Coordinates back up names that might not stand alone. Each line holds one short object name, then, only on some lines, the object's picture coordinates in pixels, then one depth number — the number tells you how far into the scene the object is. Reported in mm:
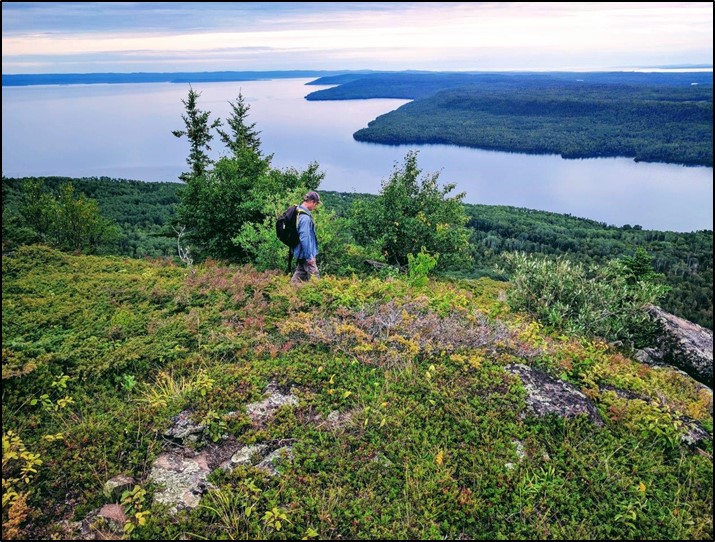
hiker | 9945
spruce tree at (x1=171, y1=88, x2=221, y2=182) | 44469
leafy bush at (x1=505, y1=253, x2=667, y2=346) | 9664
